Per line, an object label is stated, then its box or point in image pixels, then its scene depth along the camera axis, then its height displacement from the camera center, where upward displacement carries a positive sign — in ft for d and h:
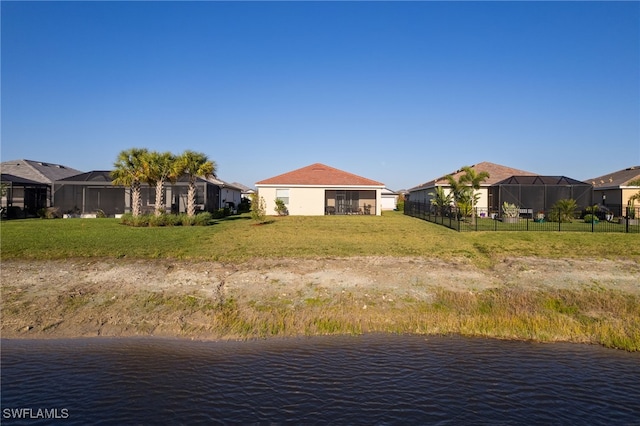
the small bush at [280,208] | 123.24 +0.31
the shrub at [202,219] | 87.35 -2.07
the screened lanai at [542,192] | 115.34 +4.42
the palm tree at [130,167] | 92.58 +8.88
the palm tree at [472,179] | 96.88 +6.80
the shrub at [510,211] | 97.42 -0.45
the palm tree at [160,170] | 90.22 +7.98
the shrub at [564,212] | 96.94 -0.68
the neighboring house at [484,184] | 125.59 +7.61
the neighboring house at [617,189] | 112.78 +5.22
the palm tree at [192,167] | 93.04 +8.95
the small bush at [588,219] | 97.19 -2.23
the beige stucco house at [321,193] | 125.70 +4.57
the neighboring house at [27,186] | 106.83 +6.03
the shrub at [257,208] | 92.32 +0.24
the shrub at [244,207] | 160.76 +0.80
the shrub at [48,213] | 106.63 -0.88
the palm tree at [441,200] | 107.13 +2.23
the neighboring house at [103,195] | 118.52 +3.84
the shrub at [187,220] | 85.97 -2.10
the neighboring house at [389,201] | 220.23 +4.02
